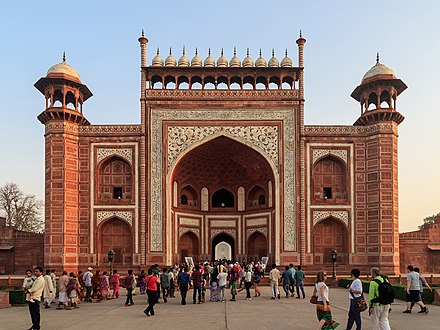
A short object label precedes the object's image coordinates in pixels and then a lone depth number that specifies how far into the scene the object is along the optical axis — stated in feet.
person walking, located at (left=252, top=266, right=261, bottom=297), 62.98
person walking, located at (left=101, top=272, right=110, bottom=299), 60.13
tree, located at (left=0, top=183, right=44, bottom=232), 157.38
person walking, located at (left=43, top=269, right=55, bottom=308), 49.57
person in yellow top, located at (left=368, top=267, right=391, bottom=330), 30.01
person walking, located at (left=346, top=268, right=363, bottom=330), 31.81
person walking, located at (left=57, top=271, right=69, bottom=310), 51.37
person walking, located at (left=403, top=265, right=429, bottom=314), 44.87
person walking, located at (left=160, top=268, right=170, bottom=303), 57.15
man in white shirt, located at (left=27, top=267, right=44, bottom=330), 36.06
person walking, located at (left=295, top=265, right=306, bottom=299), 59.41
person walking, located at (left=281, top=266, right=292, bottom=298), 60.29
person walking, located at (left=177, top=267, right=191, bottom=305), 53.11
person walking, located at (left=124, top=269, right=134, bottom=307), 53.06
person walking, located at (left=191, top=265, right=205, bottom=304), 55.16
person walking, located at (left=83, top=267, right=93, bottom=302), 57.98
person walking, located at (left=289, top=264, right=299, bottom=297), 60.76
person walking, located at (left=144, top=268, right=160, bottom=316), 44.42
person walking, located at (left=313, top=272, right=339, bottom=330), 30.35
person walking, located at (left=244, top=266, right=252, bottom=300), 59.41
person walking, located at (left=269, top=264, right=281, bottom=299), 59.47
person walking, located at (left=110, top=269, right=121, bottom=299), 61.57
